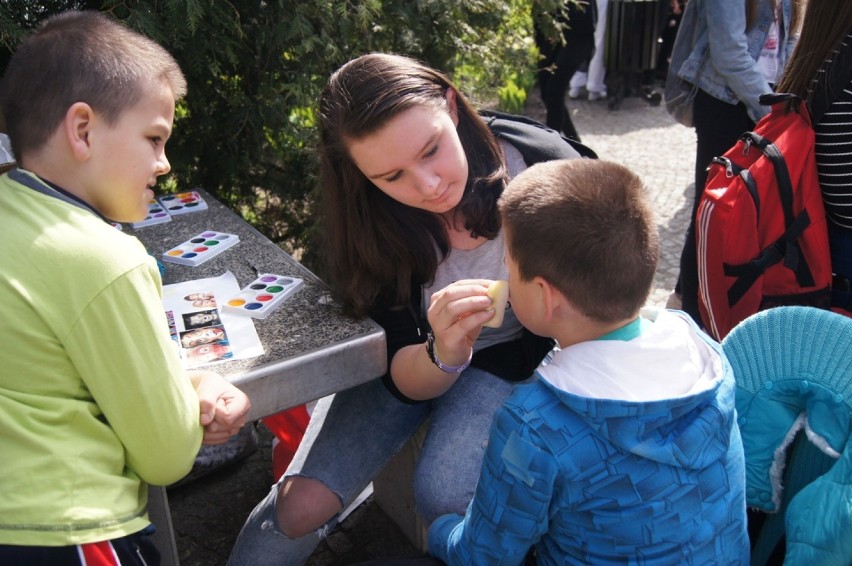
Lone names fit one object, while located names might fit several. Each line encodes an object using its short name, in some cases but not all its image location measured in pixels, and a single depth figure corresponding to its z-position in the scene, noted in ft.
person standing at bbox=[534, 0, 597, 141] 17.79
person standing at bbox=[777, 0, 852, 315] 6.62
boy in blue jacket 4.22
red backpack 6.95
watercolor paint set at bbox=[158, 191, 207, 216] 8.74
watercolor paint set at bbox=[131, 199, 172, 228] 8.35
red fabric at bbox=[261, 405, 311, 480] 8.42
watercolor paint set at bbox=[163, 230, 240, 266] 7.48
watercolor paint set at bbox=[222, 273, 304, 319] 6.55
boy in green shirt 4.22
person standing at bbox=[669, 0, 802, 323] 10.62
